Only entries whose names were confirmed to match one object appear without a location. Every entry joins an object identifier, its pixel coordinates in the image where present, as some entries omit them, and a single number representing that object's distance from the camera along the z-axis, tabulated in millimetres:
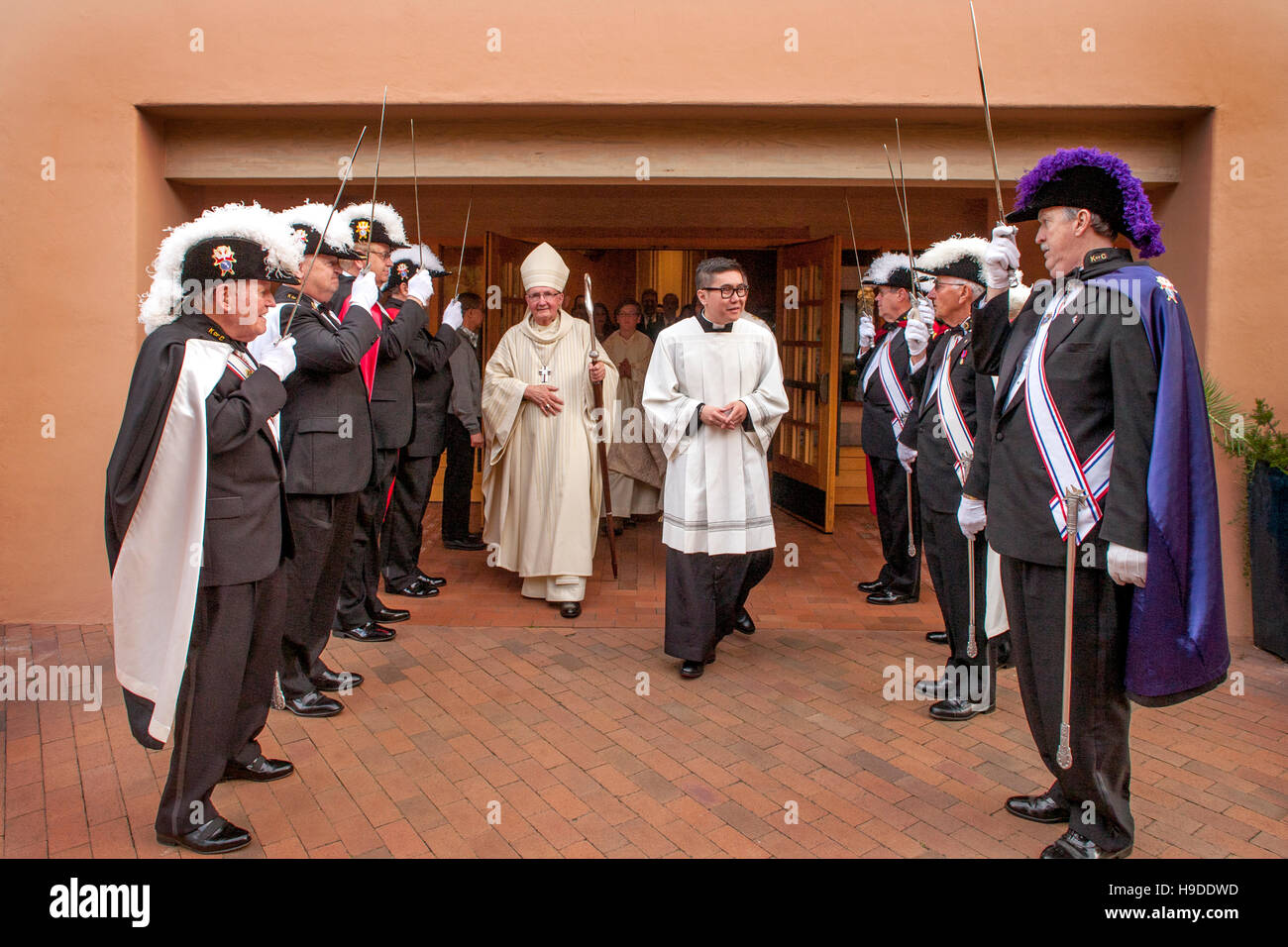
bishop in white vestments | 6297
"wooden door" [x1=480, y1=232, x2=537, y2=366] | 8008
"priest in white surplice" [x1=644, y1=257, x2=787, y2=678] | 5129
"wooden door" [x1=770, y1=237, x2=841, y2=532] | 8281
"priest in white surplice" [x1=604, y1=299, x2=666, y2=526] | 8484
